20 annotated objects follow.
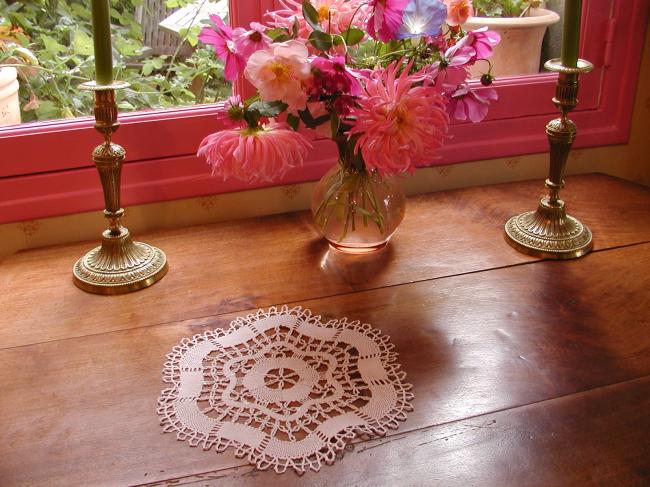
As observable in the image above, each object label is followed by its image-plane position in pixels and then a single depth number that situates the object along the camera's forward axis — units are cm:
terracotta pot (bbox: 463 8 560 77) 134
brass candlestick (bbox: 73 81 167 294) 100
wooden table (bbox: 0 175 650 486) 73
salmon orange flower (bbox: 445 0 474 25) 98
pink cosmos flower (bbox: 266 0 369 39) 97
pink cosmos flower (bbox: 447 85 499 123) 97
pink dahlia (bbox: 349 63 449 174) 89
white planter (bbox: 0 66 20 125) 115
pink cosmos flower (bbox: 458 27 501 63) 96
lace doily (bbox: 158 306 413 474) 76
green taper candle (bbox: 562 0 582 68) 104
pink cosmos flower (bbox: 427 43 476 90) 94
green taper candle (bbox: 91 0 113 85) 94
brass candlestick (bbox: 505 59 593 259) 108
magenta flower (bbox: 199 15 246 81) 97
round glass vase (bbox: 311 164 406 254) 106
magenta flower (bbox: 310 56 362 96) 89
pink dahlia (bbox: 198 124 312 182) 93
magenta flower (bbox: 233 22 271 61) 93
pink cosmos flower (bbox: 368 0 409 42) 89
